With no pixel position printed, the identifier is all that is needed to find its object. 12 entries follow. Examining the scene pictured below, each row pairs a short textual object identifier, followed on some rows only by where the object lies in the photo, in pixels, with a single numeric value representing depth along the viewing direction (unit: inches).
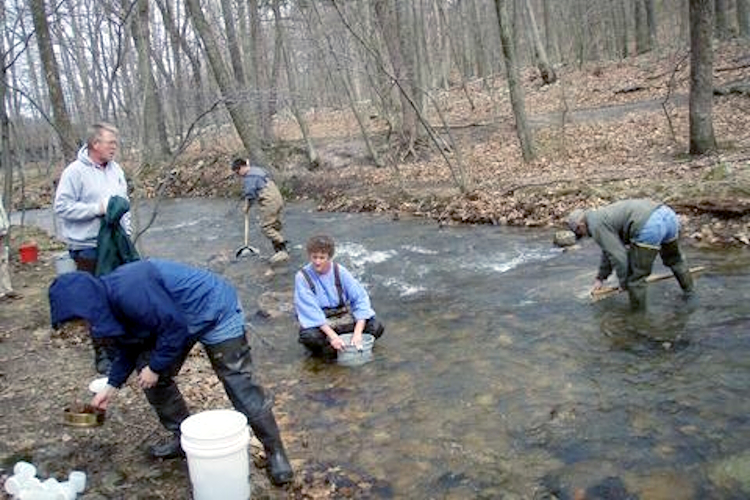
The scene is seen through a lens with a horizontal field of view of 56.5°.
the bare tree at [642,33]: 1171.3
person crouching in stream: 259.9
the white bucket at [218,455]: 148.5
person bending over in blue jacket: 140.1
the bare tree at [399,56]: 697.6
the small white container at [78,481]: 162.1
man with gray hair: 227.8
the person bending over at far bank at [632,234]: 267.1
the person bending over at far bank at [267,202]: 484.7
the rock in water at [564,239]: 406.6
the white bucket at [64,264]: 329.4
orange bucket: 456.4
